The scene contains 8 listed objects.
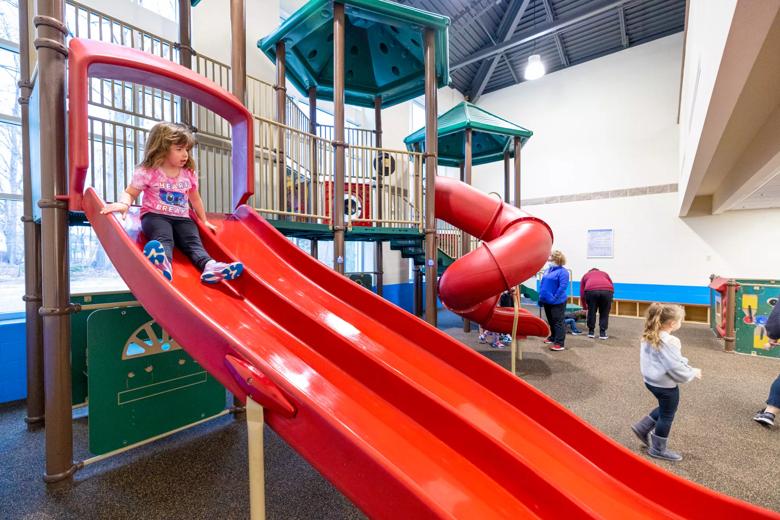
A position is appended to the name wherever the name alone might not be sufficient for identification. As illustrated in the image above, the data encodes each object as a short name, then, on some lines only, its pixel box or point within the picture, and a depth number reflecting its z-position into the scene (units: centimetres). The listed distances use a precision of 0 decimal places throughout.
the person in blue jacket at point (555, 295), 509
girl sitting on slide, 206
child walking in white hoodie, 229
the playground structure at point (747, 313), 490
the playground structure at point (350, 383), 125
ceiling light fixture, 818
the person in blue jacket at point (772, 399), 289
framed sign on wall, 934
